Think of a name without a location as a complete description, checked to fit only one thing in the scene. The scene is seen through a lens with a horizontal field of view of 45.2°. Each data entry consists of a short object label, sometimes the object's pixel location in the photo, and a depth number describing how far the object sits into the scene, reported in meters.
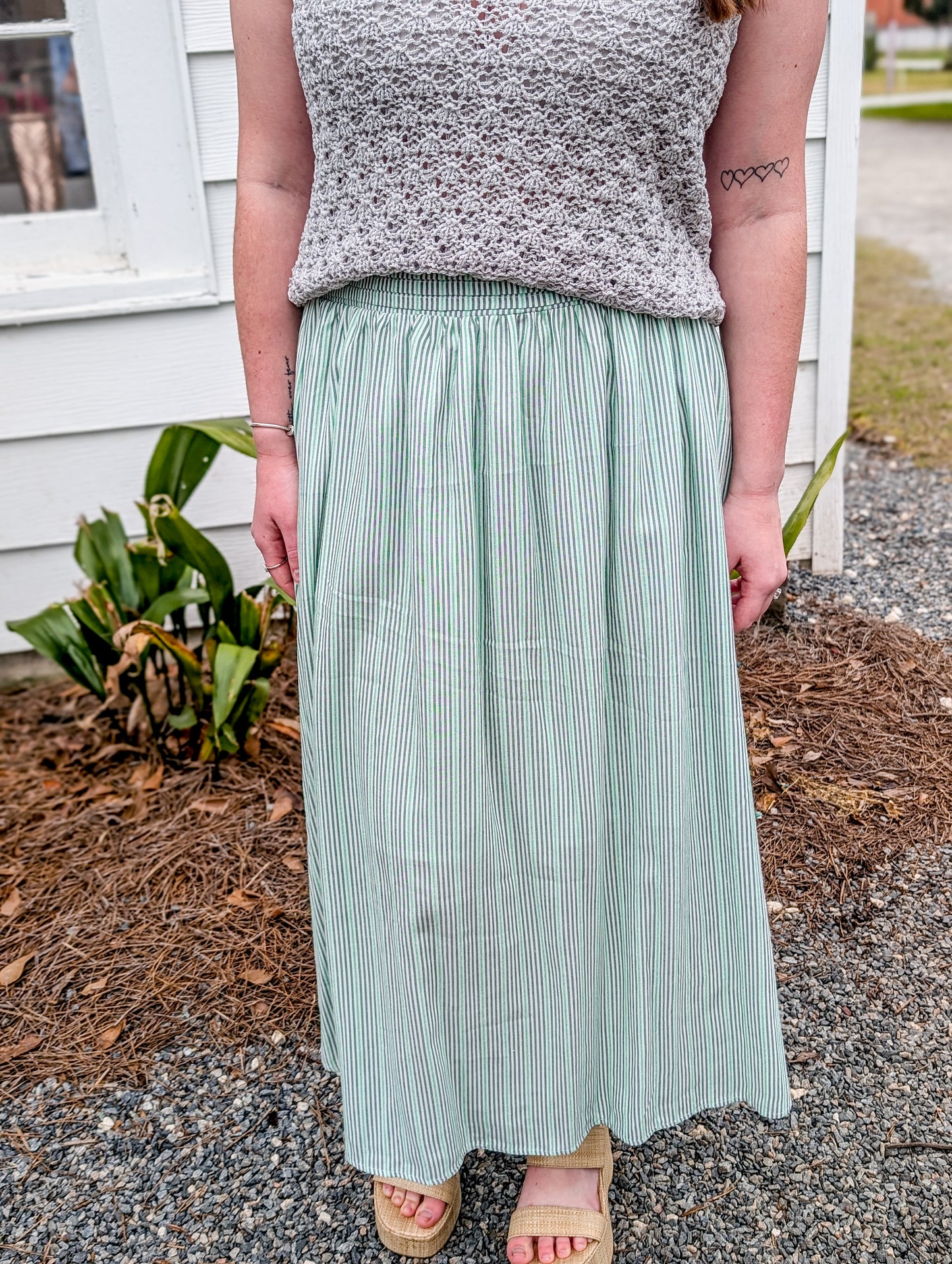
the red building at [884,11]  38.00
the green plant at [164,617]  2.51
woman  1.15
